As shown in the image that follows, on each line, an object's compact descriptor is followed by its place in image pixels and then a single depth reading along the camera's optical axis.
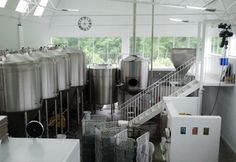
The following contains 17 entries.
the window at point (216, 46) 7.29
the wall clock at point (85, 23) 10.84
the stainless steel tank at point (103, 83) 8.21
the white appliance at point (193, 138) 4.20
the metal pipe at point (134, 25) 7.70
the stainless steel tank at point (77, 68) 7.30
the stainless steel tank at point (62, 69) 6.23
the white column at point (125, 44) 10.79
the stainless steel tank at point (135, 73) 7.80
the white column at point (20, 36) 8.31
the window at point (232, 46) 6.07
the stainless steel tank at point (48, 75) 5.41
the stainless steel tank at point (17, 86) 4.33
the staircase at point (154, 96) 6.51
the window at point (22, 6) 8.27
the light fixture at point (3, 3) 7.33
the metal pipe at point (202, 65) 5.73
